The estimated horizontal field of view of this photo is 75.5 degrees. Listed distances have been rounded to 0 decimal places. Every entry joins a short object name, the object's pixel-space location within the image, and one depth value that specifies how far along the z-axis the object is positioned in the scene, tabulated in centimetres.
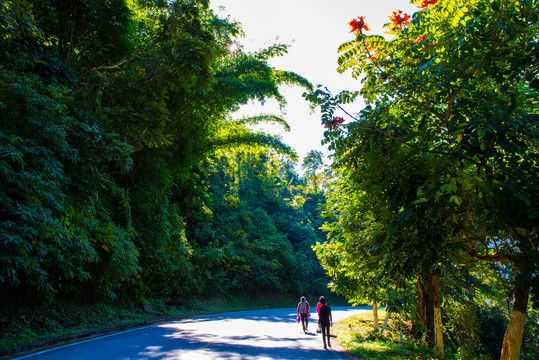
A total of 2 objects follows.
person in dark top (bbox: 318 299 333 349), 896
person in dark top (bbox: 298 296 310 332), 1211
